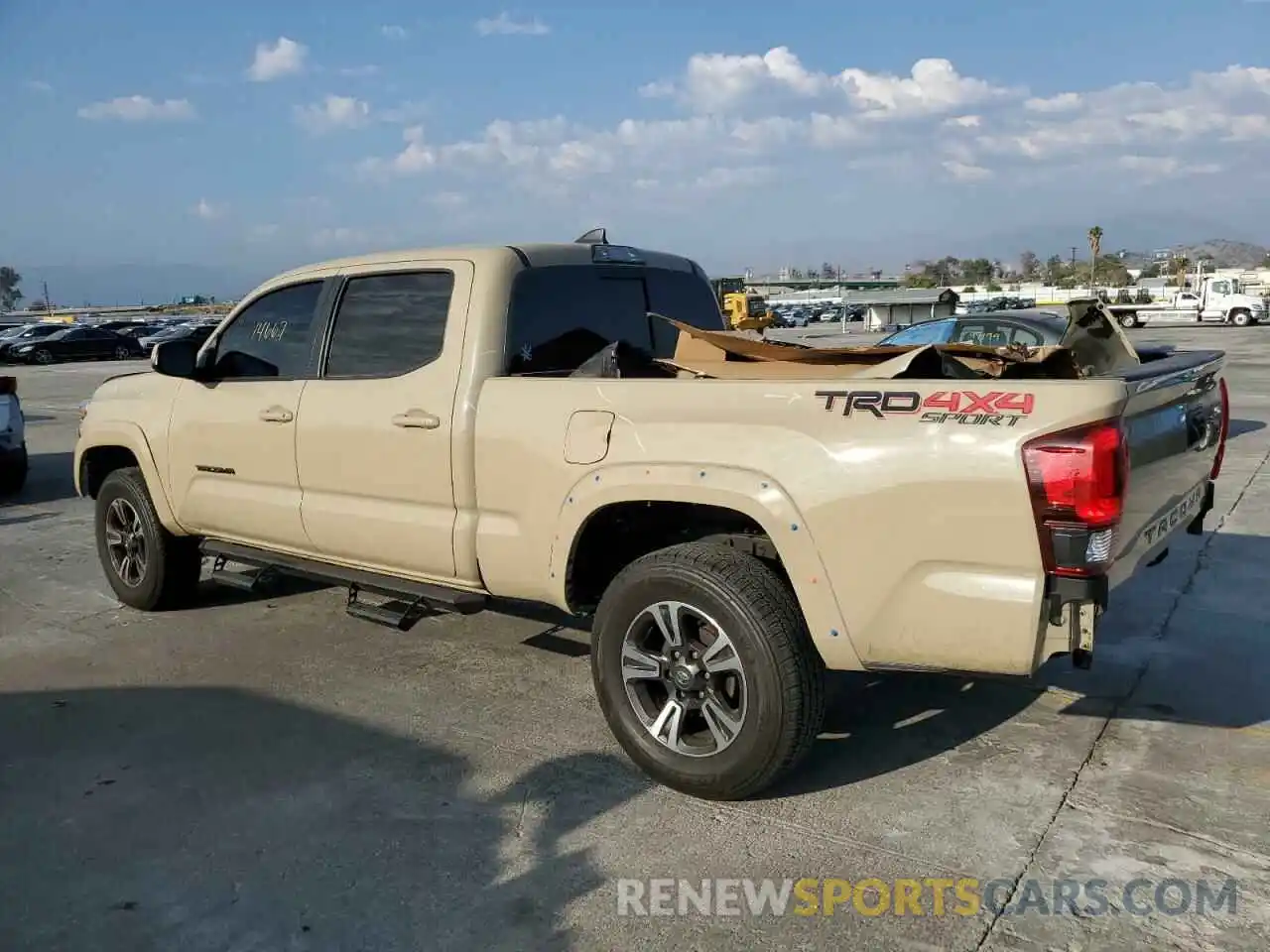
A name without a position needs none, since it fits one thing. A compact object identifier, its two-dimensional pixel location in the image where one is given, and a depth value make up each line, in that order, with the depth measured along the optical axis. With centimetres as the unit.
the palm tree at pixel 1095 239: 10378
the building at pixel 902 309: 4019
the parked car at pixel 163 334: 4409
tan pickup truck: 307
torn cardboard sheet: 357
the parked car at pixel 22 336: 3978
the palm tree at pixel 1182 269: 8928
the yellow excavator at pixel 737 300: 2097
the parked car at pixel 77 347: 3941
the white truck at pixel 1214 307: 4738
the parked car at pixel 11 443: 1038
